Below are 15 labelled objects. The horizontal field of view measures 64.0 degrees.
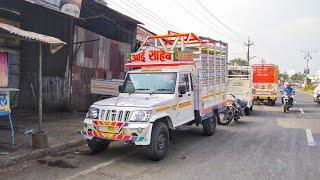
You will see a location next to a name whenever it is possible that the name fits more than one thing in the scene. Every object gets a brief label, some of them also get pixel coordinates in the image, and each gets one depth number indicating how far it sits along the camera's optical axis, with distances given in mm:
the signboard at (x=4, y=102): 5620
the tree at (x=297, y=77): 109090
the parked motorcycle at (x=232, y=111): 9983
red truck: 17073
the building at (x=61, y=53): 9173
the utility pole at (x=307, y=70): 67324
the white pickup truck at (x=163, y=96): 5339
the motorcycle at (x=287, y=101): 14264
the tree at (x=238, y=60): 66146
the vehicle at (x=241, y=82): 13317
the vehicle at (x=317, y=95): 19228
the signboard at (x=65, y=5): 8426
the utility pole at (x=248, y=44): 49597
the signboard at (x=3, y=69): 5644
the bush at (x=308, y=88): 45801
